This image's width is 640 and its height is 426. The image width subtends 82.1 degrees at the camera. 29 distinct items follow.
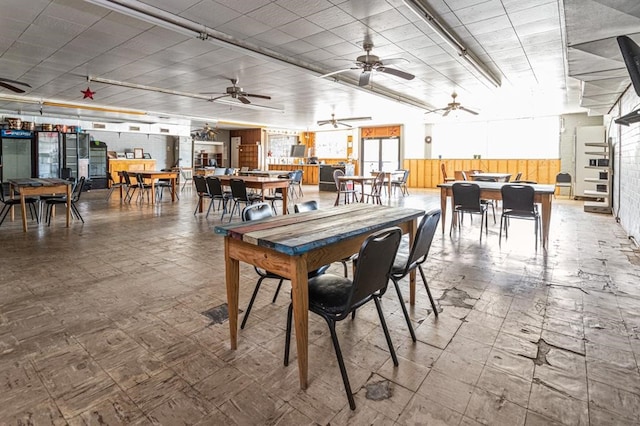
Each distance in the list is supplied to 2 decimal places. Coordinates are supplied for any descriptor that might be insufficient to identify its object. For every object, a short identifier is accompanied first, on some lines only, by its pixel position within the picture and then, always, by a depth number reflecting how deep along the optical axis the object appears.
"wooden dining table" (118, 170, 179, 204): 8.42
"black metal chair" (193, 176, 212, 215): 6.95
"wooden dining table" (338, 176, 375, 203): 8.62
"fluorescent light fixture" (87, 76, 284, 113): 7.16
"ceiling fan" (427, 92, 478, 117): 8.11
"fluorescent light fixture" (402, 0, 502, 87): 3.80
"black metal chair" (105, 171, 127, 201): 13.44
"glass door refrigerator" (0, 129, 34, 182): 10.98
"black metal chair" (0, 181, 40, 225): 5.75
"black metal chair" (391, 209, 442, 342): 2.18
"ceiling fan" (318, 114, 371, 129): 11.68
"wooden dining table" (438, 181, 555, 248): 4.59
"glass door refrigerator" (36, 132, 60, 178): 11.66
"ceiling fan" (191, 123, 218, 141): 17.98
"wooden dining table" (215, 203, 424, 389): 1.68
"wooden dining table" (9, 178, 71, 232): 5.43
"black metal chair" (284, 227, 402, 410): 1.64
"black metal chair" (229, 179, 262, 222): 6.33
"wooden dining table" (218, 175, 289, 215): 6.49
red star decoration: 8.00
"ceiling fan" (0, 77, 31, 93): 5.18
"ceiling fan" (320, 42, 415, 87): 5.17
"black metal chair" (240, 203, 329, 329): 2.39
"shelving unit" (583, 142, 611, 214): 7.51
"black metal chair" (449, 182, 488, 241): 5.03
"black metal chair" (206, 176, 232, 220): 6.61
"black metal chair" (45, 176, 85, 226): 5.97
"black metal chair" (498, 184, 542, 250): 4.58
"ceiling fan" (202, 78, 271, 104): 7.01
